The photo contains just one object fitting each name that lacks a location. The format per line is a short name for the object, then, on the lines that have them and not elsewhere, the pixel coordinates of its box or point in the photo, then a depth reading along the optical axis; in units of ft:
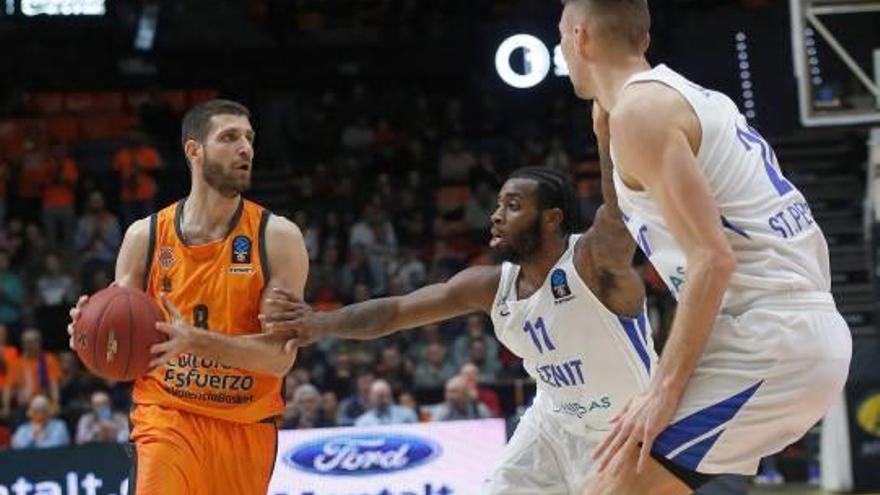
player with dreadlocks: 17.54
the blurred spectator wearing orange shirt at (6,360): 40.65
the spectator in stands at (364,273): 48.65
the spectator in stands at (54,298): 45.73
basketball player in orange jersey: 17.52
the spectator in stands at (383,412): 37.04
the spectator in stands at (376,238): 50.21
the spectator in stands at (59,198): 52.70
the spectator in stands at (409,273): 48.26
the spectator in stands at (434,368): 42.52
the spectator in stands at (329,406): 37.96
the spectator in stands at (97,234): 49.14
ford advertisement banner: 29.43
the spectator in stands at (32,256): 49.37
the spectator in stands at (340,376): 41.32
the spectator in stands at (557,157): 54.17
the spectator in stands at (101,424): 36.45
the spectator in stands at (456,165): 58.13
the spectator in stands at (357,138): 61.67
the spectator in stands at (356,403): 38.60
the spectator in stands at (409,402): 38.19
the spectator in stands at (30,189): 54.34
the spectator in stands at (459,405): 37.01
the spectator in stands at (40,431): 36.81
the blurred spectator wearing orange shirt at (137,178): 52.13
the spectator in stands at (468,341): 43.24
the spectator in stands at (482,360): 42.37
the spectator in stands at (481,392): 38.32
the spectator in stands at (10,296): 46.44
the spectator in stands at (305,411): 37.11
